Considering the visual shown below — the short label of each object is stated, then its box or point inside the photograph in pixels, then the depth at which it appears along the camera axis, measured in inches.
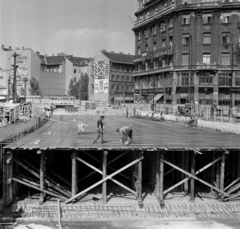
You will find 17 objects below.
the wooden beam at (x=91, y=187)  863.7
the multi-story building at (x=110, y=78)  4148.6
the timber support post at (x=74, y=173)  873.3
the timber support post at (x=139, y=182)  889.5
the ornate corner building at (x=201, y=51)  2687.0
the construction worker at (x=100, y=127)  938.9
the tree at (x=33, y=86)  4143.5
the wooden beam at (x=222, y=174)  924.0
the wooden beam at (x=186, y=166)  935.0
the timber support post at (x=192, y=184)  911.7
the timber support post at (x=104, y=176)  879.7
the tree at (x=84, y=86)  4341.3
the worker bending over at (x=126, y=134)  911.3
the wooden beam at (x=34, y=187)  866.8
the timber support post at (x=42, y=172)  869.8
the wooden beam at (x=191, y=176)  892.0
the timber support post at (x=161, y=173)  889.5
